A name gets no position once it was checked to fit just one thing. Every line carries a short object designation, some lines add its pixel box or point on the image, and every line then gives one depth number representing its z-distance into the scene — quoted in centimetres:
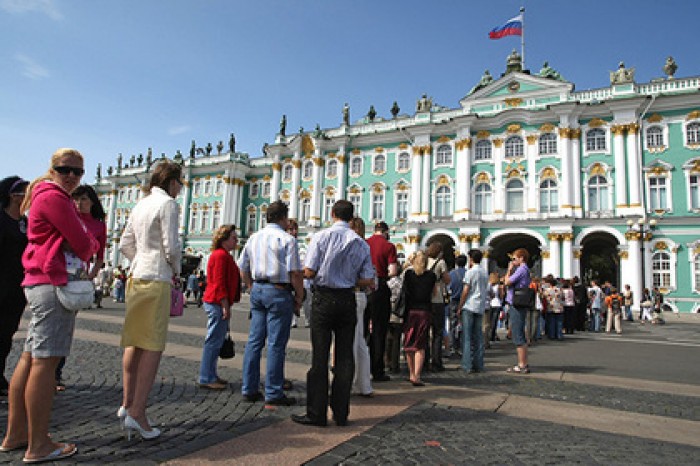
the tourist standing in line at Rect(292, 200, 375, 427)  389
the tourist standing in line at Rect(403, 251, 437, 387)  575
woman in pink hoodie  291
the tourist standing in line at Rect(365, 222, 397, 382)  605
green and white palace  2508
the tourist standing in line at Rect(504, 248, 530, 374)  678
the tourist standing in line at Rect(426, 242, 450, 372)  681
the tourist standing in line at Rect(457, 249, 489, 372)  692
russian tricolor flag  2892
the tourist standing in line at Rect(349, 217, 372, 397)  497
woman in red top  506
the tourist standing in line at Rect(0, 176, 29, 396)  431
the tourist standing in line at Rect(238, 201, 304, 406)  438
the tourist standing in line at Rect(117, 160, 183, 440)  340
